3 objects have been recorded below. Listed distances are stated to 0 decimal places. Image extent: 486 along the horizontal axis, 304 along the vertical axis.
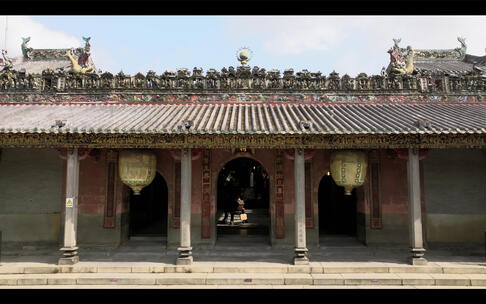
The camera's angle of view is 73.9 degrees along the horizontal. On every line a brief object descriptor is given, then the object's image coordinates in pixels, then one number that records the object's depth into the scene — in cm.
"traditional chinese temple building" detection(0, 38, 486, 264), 863
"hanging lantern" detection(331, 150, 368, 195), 929
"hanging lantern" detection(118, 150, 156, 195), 934
